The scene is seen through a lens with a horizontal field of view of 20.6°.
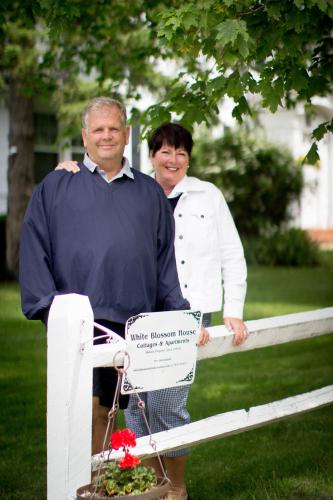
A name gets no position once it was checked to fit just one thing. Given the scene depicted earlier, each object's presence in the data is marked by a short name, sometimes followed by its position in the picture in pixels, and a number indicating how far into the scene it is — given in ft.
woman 15.01
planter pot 10.41
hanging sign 11.48
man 13.03
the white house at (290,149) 67.87
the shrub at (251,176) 66.23
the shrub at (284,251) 61.41
